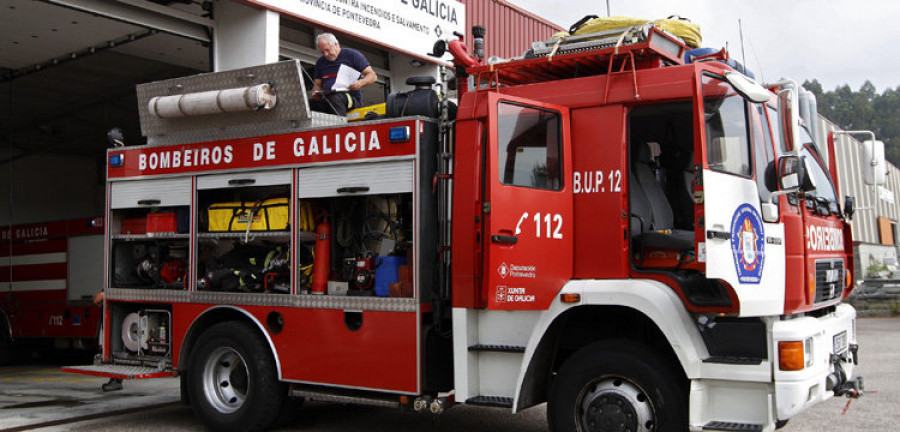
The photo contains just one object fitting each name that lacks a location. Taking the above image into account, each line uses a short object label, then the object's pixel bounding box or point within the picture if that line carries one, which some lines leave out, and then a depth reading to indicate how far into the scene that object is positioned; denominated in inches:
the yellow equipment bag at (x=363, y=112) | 287.3
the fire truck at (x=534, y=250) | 210.1
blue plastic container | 262.7
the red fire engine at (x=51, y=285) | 526.0
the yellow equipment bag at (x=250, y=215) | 293.1
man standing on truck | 310.8
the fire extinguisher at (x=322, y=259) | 279.6
